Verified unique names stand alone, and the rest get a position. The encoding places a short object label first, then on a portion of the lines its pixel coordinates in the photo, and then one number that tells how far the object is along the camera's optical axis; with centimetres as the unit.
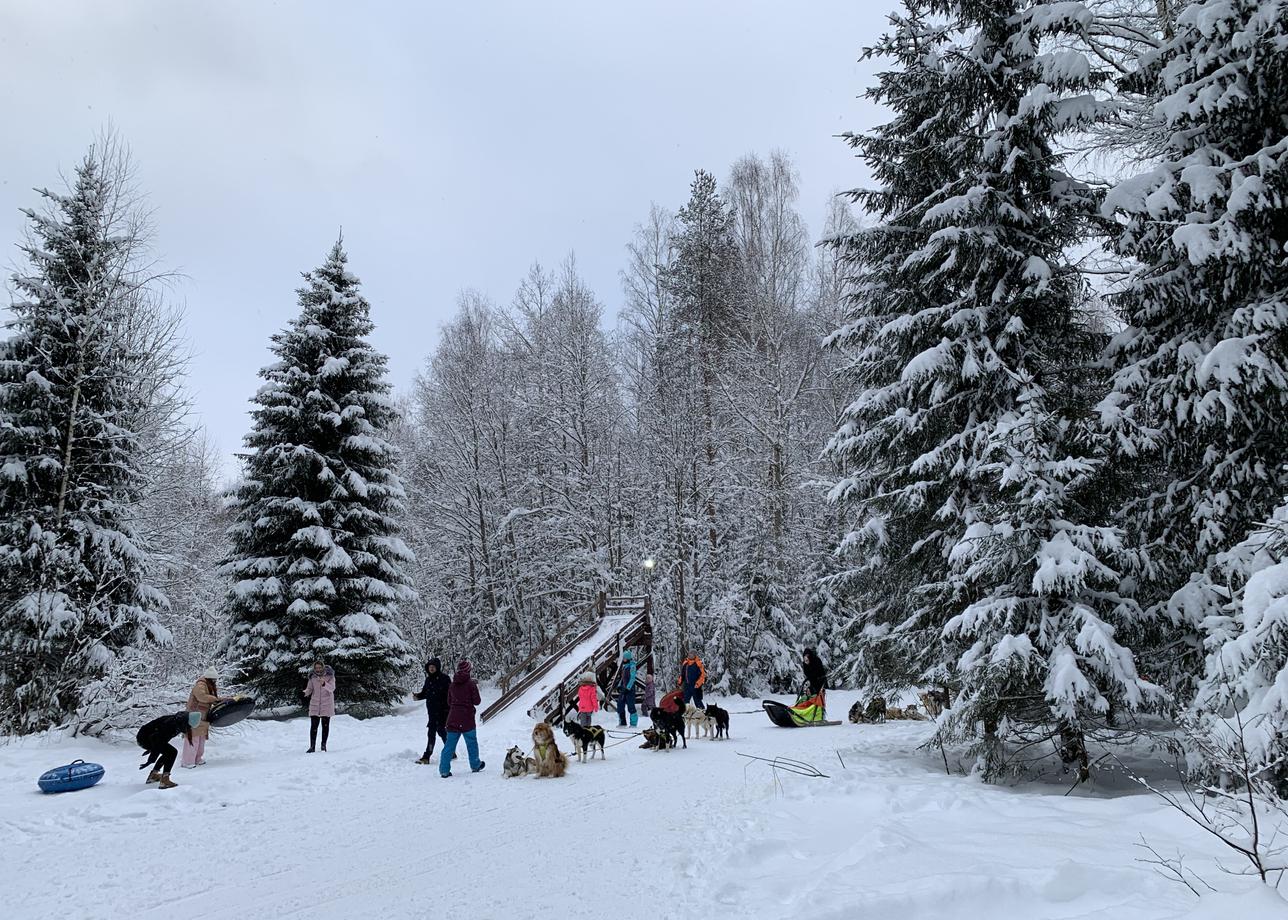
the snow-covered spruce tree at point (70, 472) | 1188
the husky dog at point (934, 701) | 1476
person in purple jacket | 1101
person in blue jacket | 1725
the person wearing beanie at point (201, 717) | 1027
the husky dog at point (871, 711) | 1653
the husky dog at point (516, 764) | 1071
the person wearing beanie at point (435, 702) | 1173
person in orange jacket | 1666
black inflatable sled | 1052
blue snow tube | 830
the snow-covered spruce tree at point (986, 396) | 841
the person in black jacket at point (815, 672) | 1661
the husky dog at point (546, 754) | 1067
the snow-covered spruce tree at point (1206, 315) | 752
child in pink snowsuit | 1471
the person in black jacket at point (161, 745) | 883
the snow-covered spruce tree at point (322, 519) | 1694
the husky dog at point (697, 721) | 1540
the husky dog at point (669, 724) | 1366
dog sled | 1631
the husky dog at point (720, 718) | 1520
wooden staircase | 1766
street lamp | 2578
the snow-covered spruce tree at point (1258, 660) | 570
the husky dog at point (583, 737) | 1220
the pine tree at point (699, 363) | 2642
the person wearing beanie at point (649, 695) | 1889
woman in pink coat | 1236
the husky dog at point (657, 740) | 1364
